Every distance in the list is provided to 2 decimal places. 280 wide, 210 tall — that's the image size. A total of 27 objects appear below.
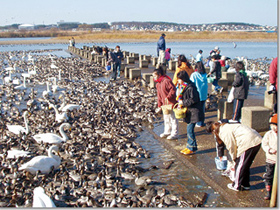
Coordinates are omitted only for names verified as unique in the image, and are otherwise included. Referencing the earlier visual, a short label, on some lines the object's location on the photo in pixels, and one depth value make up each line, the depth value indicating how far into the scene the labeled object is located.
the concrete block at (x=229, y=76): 16.90
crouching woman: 5.99
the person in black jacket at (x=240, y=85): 9.51
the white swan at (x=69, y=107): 13.00
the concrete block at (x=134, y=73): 20.48
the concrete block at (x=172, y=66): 23.42
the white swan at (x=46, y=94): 16.75
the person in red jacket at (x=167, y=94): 9.22
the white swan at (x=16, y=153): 8.52
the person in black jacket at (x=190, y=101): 7.88
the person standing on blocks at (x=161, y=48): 20.35
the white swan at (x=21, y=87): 19.03
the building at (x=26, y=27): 126.56
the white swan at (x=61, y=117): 12.03
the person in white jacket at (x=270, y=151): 5.64
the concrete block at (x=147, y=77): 18.58
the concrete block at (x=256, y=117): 9.34
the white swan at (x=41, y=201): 5.69
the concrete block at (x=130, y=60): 28.94
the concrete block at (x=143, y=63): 25.38
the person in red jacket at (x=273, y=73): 8.86
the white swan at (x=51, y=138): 9.48
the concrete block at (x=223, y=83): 15.38
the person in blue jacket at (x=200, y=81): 9.95
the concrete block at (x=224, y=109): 10.82
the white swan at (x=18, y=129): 10.73
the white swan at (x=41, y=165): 7.65
